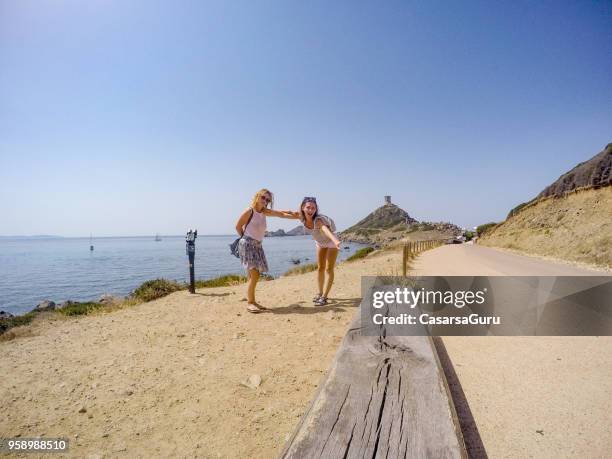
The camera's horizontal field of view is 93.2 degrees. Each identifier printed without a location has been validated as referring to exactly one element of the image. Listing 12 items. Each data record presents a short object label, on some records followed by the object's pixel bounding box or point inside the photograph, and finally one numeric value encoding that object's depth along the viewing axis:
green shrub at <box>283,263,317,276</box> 15.34
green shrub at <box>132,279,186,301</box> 8.67
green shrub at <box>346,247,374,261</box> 23.62
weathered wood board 1.31
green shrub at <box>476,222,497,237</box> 56.09
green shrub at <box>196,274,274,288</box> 10.67
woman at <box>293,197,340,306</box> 5.98
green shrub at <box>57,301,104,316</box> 7.76
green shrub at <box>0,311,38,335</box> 7.48
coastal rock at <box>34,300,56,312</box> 11.12
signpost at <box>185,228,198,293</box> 8.47
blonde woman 6.16
